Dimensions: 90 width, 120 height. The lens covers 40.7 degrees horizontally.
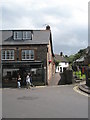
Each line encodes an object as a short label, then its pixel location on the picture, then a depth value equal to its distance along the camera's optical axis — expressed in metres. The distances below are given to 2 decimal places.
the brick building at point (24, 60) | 16.63
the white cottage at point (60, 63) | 47.81
